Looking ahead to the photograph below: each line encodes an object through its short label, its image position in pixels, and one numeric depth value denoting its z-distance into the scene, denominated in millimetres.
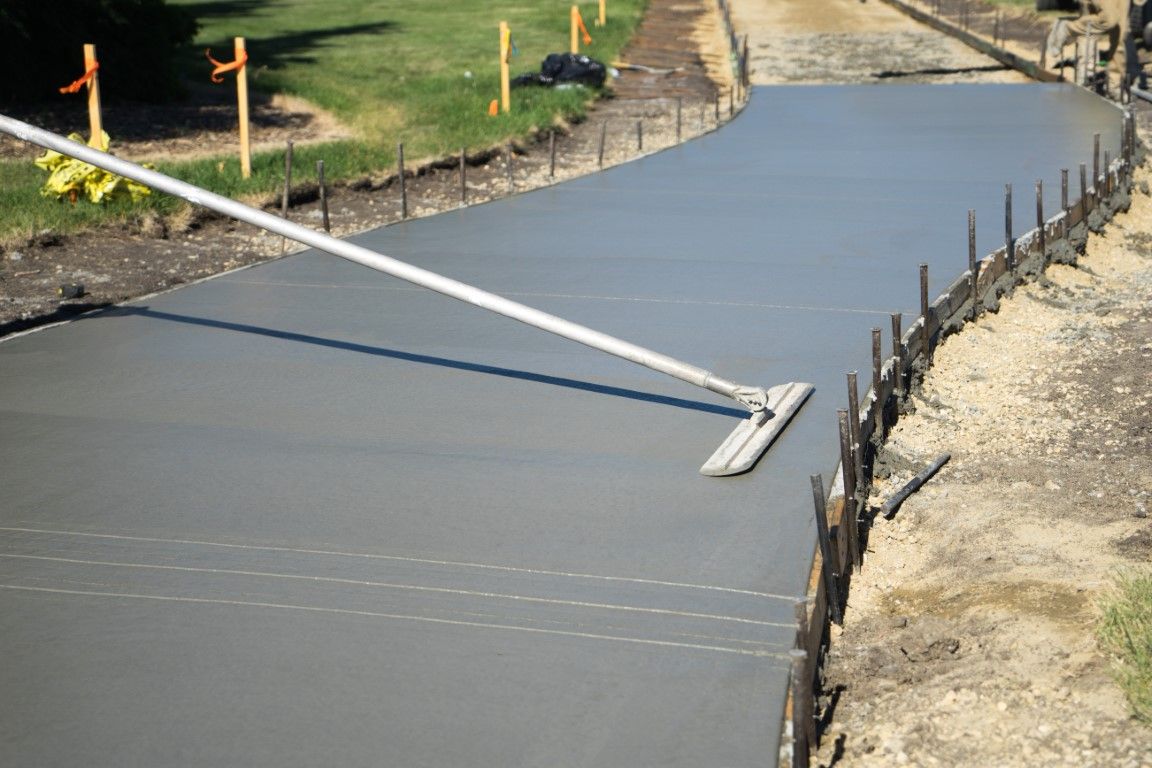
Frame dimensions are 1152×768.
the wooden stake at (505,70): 21328
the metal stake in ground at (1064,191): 13938
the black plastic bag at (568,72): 26250
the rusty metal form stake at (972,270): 11609
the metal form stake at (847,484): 6742
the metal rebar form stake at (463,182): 16609
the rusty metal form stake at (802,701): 4824
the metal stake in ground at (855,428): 7406
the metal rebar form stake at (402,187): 15578
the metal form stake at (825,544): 6094
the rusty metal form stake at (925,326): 10203
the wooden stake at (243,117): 16453
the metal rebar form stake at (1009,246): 12586
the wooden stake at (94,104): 15383
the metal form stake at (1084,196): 14648
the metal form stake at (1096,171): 15406
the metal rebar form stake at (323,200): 14723
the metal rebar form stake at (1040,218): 13023
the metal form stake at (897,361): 9281
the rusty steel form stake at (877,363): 8359
